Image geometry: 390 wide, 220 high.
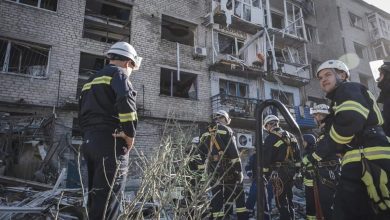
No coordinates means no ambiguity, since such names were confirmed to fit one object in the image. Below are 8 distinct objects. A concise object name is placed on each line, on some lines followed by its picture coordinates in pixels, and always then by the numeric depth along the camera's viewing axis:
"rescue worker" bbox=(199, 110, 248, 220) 5.10
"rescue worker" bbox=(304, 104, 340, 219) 4.39
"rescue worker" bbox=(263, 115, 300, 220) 5.34
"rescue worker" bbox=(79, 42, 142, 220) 2.71
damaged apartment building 9.21
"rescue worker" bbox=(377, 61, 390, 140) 3.33
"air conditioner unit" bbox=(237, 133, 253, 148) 14.65
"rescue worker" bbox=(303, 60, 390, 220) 2.52
